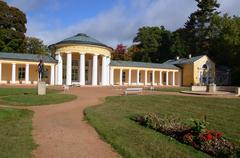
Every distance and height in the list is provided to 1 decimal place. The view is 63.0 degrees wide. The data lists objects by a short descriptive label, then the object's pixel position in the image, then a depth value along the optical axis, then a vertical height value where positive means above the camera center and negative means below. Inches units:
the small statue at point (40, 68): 676.1 +41.9
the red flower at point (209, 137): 214.5 -61.3
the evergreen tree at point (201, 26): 1669.0 +488.9
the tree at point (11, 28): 1371.8 +381.9
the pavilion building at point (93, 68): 1133.1 +80.2
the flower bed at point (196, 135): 200.8 -64.7
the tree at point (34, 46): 1738.0 +304.8
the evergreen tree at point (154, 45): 1800.6 +335.2
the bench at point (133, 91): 706.8 -37.0
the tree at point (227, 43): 1262.3 +264.5
